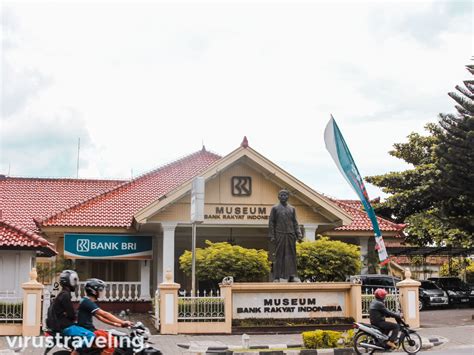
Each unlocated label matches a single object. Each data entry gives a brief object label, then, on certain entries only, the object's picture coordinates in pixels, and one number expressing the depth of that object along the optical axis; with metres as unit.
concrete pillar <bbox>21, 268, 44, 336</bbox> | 15.66
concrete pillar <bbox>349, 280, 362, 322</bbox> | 16.92
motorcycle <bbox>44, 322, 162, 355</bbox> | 8.49
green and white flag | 17.70
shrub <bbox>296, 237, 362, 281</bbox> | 18.89
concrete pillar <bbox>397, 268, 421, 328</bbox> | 17.55
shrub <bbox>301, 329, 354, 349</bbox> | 13.13
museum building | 20.94
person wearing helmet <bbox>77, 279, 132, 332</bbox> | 8.59
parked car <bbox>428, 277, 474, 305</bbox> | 27.00
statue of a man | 16.97
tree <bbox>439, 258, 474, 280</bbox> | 39.15
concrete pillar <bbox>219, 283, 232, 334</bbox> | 16.17
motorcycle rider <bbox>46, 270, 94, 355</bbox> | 8.45
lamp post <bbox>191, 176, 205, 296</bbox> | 16.16
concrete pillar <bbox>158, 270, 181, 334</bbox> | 15.85
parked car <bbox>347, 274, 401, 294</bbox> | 22.98
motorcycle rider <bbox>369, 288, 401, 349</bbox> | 12.78
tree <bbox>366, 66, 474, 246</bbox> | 21.64
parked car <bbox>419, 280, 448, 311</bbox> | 25.95
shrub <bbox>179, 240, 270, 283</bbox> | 17.89
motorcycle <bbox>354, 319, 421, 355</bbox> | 12.64
